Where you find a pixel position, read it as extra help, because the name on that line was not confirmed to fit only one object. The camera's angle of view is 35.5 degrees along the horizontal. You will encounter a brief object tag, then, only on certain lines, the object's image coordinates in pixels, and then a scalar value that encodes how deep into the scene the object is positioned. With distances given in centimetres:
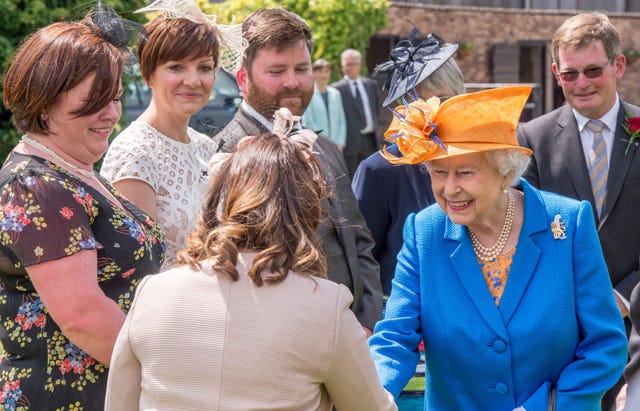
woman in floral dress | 279
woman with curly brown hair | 236
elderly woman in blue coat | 304
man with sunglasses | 454
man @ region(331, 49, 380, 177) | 1401
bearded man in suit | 389
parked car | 1034
